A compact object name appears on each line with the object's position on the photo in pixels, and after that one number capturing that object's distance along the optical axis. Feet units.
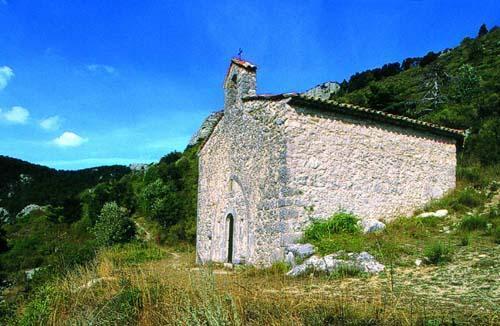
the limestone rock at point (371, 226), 37.91
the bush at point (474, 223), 37.06
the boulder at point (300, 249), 32.63
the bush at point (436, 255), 27.92
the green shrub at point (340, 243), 31.40
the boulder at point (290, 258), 33.50
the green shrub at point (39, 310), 20.77
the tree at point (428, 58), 184.20
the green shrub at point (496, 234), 32.14
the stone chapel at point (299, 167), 37.29
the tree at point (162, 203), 98.63
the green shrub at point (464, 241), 32.12
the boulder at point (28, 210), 166.09
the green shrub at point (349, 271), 26.43
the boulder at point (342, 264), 27.30
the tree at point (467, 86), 89.96
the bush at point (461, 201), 44.91
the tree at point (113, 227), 93.81
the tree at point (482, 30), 201.72
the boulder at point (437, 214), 43.68
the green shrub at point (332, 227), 35.29
